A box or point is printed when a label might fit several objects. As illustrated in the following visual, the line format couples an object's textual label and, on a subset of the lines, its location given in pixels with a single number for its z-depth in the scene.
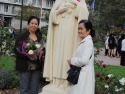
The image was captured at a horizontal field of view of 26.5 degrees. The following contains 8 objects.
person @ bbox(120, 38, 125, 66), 13.40
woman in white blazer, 3.85
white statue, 5.31
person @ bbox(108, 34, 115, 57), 17.80
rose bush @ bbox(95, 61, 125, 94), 5.54
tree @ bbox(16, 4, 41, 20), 35.03
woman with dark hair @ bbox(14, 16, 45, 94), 4.80
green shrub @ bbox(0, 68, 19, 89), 7.03
